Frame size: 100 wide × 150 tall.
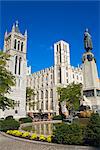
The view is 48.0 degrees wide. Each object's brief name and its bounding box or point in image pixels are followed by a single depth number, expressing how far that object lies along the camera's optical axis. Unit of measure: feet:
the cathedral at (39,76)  133.57
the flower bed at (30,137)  21.14
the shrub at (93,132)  17.75
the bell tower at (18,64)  129.80
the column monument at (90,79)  35.70
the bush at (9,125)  36.41
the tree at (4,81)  42.86
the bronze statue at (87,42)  41.12
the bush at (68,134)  18.71
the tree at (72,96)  103.88
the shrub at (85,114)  30.56
